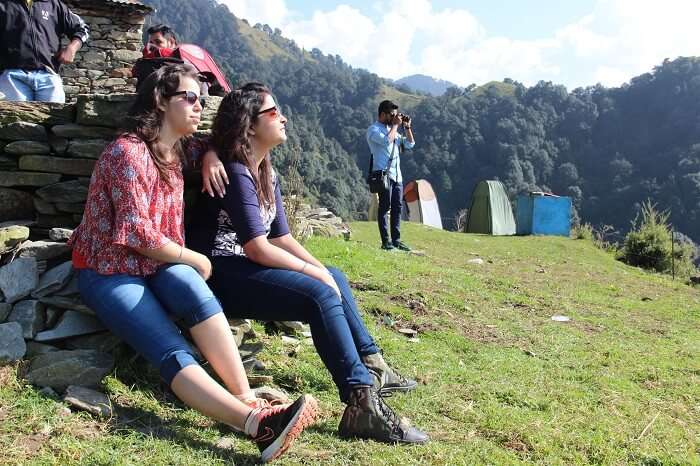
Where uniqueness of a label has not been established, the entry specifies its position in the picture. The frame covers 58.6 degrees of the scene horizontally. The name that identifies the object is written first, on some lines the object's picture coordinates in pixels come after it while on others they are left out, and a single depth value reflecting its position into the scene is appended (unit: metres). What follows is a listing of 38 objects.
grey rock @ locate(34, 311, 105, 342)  2.96
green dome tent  17.45
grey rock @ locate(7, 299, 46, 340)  2.95
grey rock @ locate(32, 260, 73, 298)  3.04
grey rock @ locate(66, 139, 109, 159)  3.42
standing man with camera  8.19
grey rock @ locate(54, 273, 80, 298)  3.03
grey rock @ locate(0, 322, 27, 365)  2.83
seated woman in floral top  2.46
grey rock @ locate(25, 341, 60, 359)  2.91
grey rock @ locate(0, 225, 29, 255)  3.11
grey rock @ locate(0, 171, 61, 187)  3.41
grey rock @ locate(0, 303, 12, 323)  2.99
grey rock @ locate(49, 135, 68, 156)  3.43
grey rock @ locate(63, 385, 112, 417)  2.62
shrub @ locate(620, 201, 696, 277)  11.98
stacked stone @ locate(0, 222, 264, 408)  2.79
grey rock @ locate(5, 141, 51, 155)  3.39
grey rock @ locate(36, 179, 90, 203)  3.42
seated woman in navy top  2.74
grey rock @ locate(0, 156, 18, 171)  3.43
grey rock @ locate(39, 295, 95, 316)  3.00
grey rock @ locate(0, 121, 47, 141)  3.40
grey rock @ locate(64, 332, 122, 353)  2.99
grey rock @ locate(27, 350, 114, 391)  2.76
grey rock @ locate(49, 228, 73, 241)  3.29
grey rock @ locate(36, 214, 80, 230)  3.49
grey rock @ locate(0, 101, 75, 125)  3.41
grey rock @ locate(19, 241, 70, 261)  3.15
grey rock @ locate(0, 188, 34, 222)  3.47
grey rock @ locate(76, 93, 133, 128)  3.40
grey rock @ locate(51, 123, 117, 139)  3.42
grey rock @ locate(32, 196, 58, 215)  3.46
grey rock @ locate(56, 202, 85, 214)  3.46
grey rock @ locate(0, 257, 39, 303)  3.03
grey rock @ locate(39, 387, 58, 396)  2.69
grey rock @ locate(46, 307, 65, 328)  3.04
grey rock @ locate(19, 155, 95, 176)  3.41
